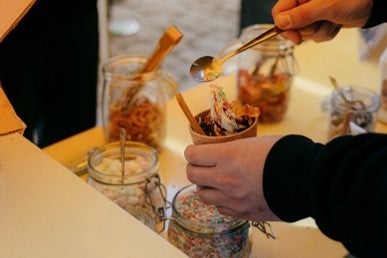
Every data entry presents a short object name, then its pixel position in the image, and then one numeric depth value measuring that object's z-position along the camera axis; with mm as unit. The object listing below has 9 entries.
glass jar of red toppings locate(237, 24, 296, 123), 1244
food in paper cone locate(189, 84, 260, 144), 792
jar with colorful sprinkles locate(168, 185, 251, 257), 820
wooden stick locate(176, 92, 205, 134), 797
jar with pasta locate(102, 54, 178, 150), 1127
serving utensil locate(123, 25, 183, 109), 1092
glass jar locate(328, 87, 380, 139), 1153
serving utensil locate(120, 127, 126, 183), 952
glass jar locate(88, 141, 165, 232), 936
